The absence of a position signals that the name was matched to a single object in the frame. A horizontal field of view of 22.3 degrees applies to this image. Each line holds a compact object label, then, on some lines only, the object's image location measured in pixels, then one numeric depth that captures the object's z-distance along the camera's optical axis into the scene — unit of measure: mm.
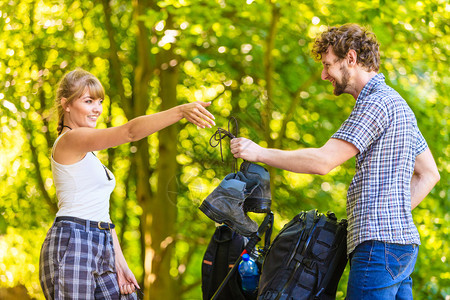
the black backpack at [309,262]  5005
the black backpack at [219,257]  6606
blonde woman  4834
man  4520
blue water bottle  5938
